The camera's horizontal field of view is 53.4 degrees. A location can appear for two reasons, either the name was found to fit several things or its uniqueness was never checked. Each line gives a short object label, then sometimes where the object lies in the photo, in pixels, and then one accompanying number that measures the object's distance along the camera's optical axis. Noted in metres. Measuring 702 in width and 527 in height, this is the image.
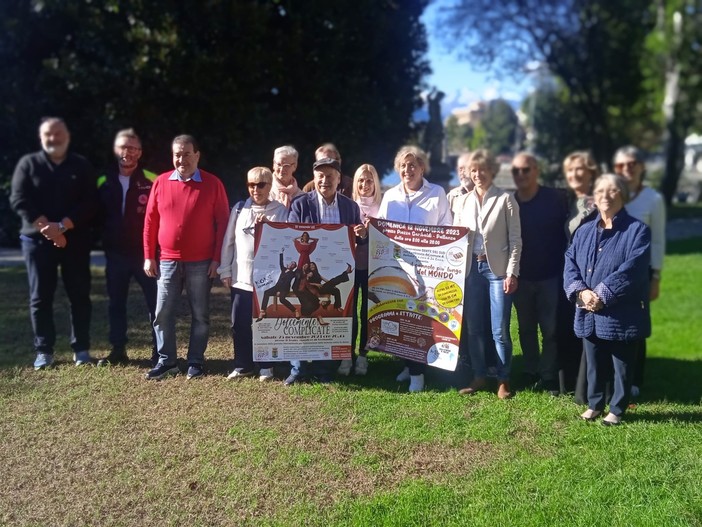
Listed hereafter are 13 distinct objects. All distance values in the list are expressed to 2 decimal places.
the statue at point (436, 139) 16.52
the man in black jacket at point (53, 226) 6.32
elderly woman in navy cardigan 5.04
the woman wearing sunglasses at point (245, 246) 6.03
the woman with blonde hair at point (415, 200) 5.90
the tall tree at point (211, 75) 11.34
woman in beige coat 5.62
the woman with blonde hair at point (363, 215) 6.36
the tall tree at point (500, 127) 60.41
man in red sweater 6.04
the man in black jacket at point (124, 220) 6.46
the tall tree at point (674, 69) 28.48
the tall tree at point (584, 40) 30.86
